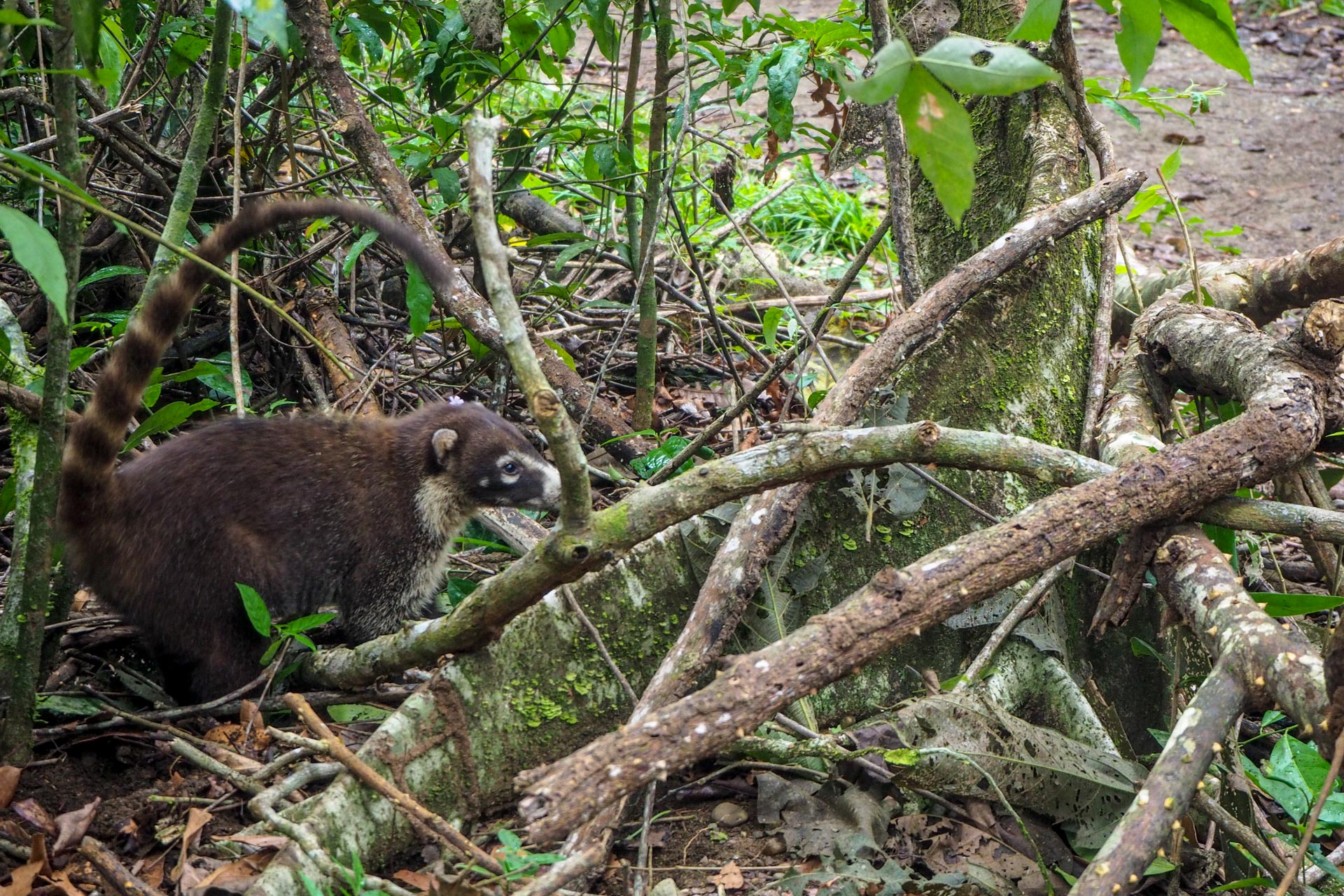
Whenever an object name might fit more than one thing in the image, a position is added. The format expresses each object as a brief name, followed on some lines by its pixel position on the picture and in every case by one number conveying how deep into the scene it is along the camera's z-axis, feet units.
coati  9.55
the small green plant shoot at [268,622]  9.69
